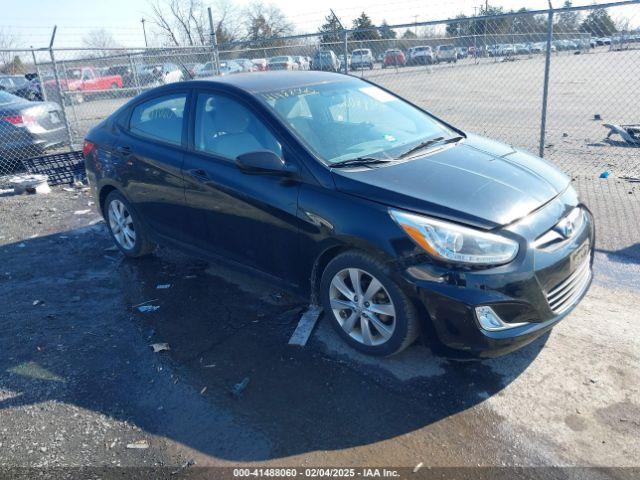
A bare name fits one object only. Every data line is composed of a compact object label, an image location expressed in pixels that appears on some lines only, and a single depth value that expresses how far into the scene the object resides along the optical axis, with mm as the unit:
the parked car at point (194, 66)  12577
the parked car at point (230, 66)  14909
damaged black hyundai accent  2977
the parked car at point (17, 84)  19516
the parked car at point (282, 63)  14695
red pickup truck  14359
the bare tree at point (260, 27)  37844
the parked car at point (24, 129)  9273
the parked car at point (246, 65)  15461
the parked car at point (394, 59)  13630
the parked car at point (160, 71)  13933
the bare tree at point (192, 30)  41312
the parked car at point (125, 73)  13395
